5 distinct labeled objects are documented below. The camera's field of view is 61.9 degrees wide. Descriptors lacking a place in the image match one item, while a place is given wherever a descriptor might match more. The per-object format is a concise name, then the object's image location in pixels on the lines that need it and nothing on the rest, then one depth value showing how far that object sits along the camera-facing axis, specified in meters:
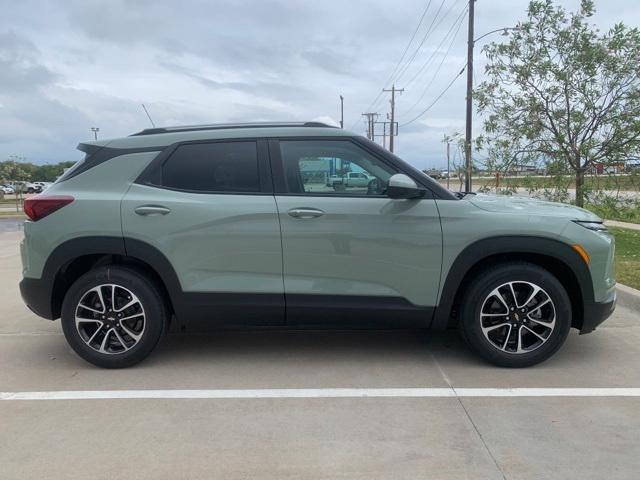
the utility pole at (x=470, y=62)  19.21
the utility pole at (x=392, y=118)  51.66
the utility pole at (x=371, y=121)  69.62
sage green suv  3.90
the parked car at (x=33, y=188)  55.84
